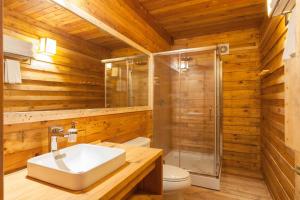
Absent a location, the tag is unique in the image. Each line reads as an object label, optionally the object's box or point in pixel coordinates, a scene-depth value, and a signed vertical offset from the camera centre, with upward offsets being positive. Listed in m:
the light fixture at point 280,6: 1.17 +0.63
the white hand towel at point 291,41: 1.07 +0.37
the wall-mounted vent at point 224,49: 2.84 +0.82
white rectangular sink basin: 0.82 -0.34
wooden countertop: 0.77 -0.39
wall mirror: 1.11 +0.33
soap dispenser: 1.23 -0.22
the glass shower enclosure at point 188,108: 2.83 -0.10
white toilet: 1.81 -0.80
